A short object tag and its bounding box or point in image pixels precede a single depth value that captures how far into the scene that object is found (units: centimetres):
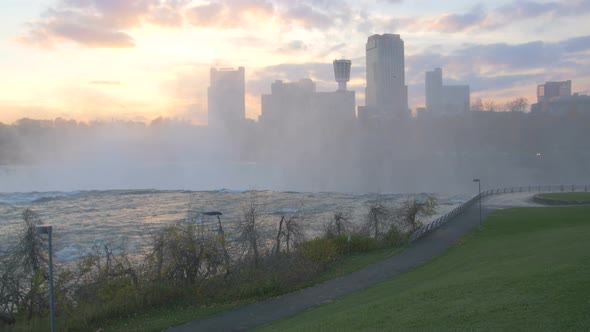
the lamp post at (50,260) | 1049
